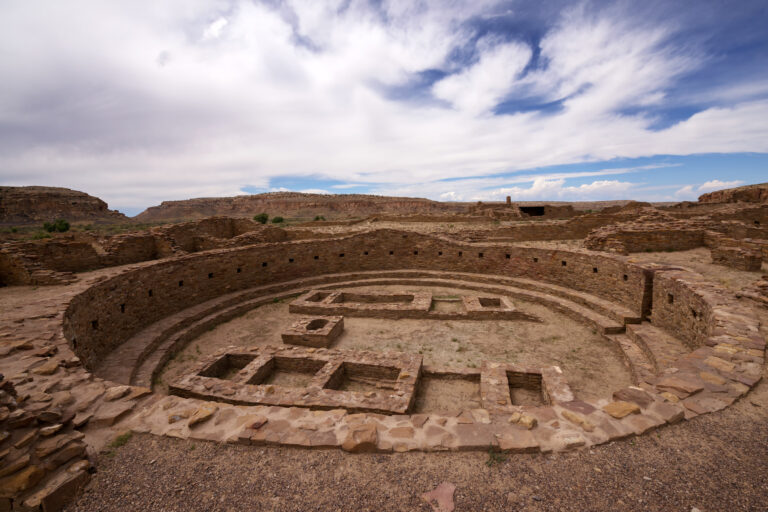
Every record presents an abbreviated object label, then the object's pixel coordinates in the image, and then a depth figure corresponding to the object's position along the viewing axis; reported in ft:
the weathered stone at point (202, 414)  13.81
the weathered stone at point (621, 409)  13.37
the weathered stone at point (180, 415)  14.08
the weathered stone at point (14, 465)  9.73
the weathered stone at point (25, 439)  10.56
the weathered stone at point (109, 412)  13.61
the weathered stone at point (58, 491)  9.58
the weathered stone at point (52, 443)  10.64
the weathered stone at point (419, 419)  13.77
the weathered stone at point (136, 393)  15.48
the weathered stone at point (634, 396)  14.03
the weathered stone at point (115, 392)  15.14
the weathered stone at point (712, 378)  14.94
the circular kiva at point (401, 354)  13.37
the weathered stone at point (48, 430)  11.44
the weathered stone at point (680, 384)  14.57
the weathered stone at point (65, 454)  10.59
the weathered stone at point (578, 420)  12.94
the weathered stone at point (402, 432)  13.08
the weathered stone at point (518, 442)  12.01
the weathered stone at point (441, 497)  10.02
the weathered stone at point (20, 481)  9.53
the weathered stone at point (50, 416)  11.97
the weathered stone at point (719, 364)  15.97
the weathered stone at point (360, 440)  12.39
